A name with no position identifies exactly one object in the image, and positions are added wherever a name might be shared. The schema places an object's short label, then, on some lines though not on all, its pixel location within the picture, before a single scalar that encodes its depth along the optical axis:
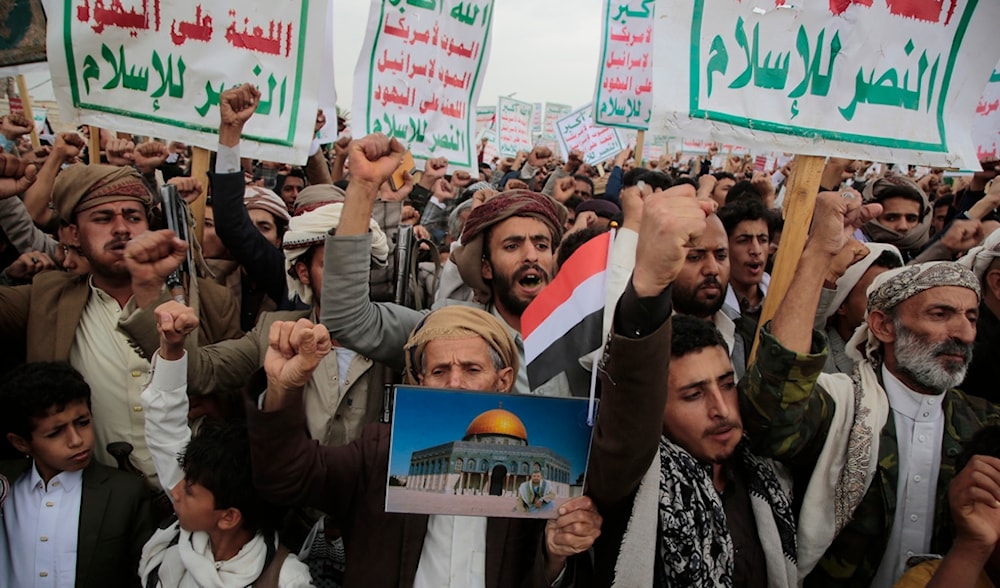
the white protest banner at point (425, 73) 4.11
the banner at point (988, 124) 5.09
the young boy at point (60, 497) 2.12
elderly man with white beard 1.91
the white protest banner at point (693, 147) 14.85
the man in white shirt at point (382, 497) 1.63
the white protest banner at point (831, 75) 2.36
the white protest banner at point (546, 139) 19.36
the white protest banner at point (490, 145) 15.38
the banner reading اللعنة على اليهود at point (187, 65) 2.76
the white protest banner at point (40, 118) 8.92
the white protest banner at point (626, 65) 6.72
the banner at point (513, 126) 13.77
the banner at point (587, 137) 10.27
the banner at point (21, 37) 2.85
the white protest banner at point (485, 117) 17.02
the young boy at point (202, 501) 1.96
